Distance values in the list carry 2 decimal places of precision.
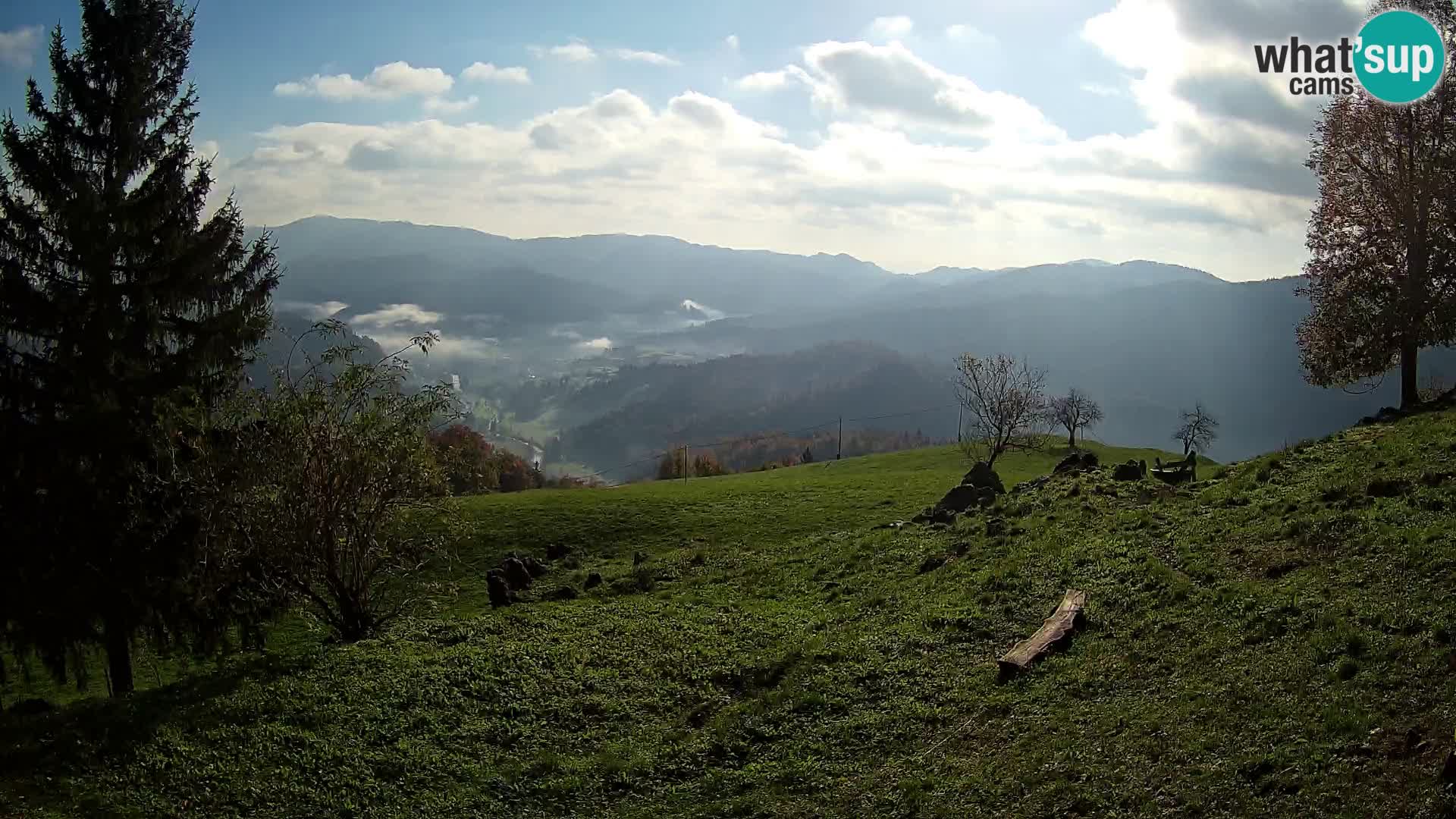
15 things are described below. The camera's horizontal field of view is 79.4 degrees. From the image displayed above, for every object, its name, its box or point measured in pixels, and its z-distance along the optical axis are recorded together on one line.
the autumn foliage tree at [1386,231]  29.19
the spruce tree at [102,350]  20.97
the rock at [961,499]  29.41
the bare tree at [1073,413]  67.62
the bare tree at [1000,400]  45.16
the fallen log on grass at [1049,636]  14.51
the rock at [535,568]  30.53
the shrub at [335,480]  18.52
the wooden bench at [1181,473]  27.36
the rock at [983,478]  32.12
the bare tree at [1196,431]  65.00
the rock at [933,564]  22.38
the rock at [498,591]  26.27
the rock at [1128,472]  27.94
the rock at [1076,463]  31.42
